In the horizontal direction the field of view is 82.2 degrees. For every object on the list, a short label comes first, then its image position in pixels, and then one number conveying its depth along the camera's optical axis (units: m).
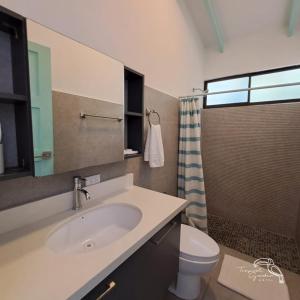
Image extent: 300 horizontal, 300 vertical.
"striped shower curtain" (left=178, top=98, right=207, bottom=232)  2.18
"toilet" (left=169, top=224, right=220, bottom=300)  1.25
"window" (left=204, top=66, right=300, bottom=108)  2.49
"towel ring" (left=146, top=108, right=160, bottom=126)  1.69
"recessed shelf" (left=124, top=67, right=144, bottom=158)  1.45
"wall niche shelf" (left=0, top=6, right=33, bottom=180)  0.75
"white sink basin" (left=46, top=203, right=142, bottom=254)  0.92
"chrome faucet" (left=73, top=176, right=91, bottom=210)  1.07
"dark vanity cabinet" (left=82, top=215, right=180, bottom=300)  0.70
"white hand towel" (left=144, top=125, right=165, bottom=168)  1.63
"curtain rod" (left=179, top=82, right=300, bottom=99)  1.74
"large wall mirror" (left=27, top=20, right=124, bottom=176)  0.82
